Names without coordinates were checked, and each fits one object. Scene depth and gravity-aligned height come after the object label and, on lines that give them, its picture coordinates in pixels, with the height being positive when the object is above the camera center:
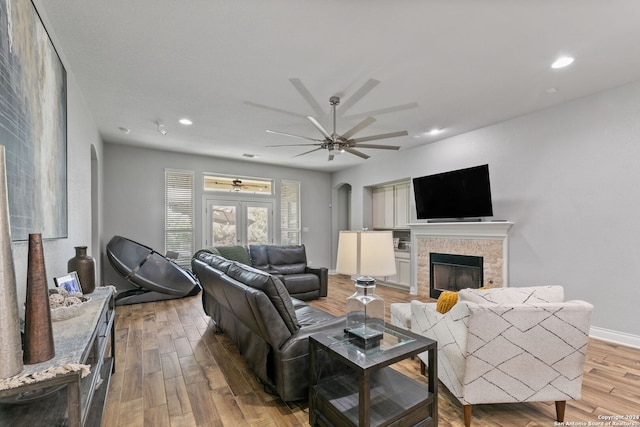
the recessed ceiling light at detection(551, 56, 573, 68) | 2.65 +1.44
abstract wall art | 1.39 +0.57
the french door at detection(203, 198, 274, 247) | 6.39 -0.06
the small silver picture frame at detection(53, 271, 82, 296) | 1.88 -0.41
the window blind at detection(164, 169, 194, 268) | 5.91 +0.13
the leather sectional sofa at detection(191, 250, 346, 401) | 2.01 -0.81
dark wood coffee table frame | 1.58 -1.09
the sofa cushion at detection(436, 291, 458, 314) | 2.15 -0.63
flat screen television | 4.32 +0.38
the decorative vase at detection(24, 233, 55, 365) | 1.06 -0.34
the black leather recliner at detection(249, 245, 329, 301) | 4.99 -0.92
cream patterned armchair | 1.73 -0.78
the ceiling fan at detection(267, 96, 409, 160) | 3.19 +0.90
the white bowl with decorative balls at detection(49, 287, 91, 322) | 1.49 -0.46
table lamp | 1.83 -0.33
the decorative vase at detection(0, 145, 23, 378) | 0.92 -0.26
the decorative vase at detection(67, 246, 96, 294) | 2.18 -0.36
